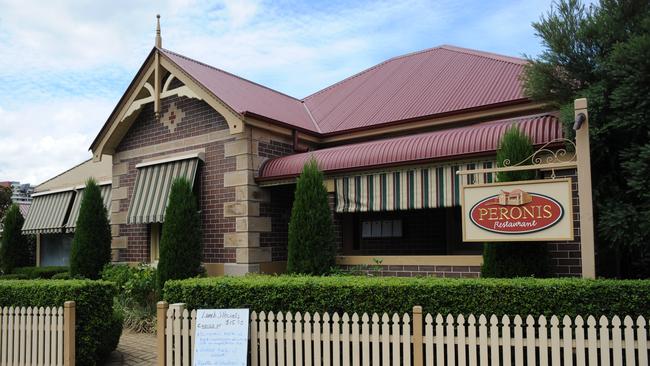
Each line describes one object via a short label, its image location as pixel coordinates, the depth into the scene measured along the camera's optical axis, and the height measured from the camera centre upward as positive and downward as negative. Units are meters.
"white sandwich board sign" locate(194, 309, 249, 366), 6.20 -1.29
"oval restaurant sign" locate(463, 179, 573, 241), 6.97 +0.16
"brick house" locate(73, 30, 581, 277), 10.04 +1.55
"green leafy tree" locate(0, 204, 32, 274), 21.02 -0.54
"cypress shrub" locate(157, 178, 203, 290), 11.03 -0.21
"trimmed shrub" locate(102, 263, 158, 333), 10.89 -1.46
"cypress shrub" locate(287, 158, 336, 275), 10.07 -0.06
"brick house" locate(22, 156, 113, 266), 18.94 +0.75
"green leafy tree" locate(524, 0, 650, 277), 7.19 +1.87
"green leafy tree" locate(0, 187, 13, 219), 29.10 +1.68
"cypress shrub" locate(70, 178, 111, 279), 13.72 -0.23
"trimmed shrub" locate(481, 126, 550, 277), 8.11 -0.42
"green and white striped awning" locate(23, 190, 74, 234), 19.14 +0.60
